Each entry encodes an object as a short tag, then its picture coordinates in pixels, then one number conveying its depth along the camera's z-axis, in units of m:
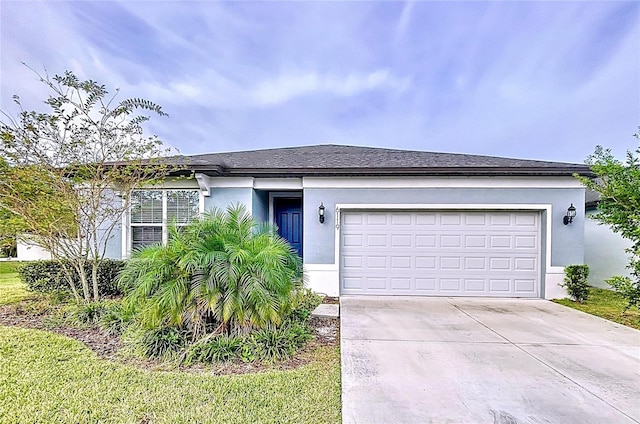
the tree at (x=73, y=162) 5.93
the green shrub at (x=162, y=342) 4.08
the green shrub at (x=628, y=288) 5.25
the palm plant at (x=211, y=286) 4.25
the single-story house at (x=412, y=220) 7.74
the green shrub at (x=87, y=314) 5.43
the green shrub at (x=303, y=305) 5.18
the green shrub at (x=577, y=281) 7.42
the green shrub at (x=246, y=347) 4.00
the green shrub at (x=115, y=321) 4.96
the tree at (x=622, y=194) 5.27
